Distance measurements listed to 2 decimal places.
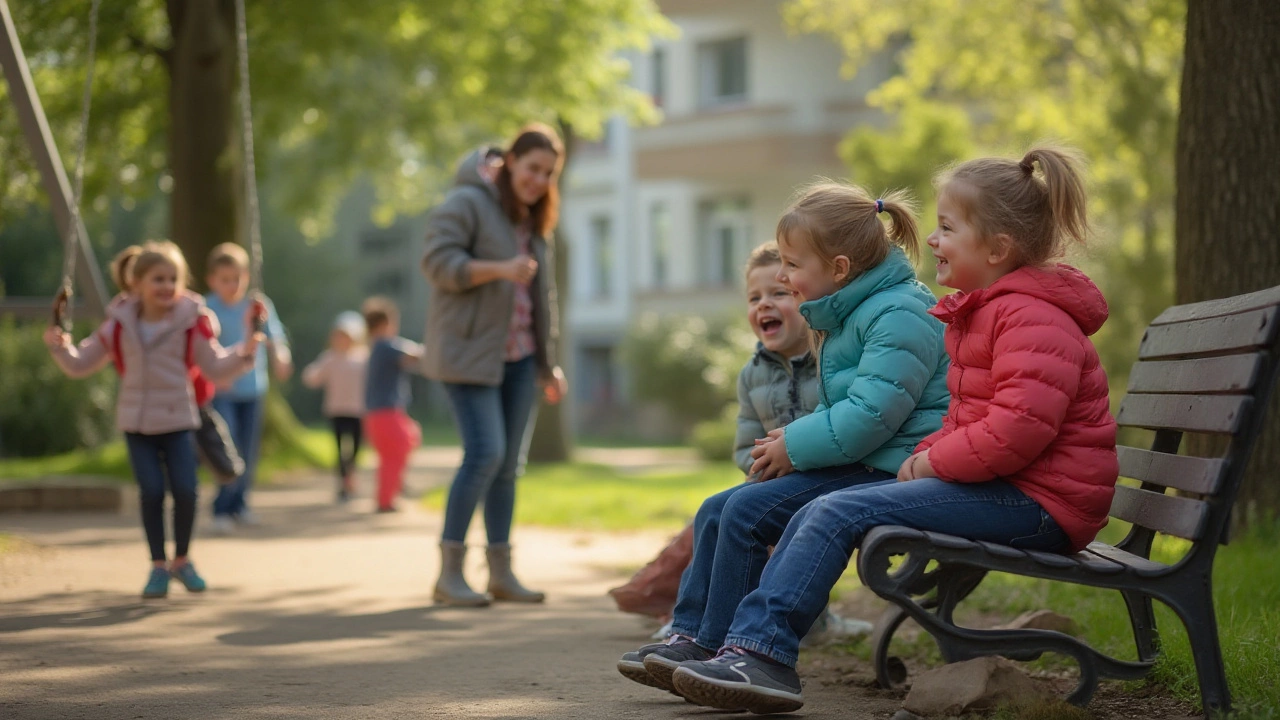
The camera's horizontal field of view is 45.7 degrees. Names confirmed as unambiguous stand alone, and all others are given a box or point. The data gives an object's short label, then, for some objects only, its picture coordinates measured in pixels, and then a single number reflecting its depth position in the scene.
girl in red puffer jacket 3.90
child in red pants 13.01
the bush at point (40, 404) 22.47
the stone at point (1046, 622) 5.34
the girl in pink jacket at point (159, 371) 7.09
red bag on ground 5.89
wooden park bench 3.82
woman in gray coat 6.89
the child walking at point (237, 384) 10.23
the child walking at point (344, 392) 14.26
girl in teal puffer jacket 4.27
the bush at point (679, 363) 30.39
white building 29.30
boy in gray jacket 5.31
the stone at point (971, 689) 4.17
